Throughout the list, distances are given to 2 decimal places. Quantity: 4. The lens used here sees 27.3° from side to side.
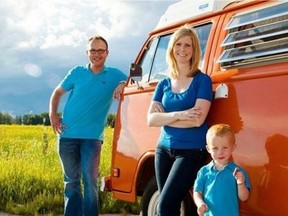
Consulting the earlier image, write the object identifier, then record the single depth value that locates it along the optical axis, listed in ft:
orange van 13.26
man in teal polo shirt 20.02
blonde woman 14.39
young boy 13.33
